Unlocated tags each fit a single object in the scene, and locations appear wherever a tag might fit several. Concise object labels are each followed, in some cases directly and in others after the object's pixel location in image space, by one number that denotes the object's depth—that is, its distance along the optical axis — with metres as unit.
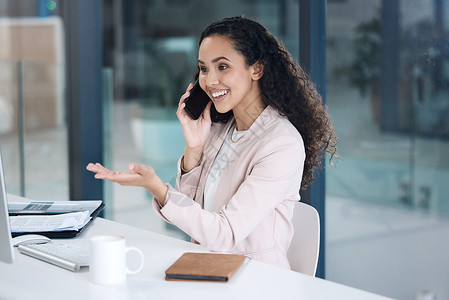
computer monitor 2.23
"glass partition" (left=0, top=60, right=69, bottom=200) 4.82
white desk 2.24
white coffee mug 2.27
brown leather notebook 2.30
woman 2.61
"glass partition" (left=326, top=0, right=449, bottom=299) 3.17
